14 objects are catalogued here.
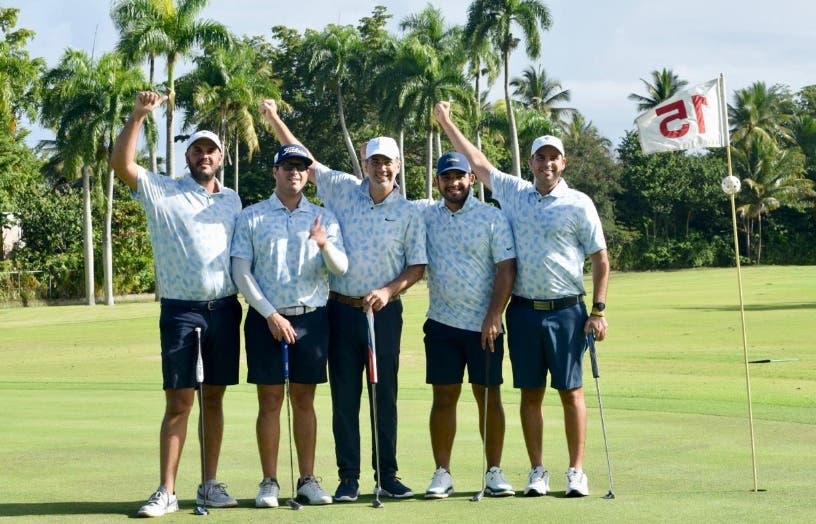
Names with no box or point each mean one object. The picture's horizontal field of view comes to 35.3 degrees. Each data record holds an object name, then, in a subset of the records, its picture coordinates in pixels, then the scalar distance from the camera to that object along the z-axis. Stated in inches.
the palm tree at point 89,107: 2220.7
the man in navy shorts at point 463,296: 313.0
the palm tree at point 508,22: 2608.3
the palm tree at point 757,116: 3506.4
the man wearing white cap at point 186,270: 295.9
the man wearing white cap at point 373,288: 310.7
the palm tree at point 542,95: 3927.2
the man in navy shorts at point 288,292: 299.1
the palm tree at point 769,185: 3218.5
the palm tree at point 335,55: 2923.2
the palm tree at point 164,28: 2110.0
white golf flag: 347.9
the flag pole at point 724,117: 343.6
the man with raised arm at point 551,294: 314.0
